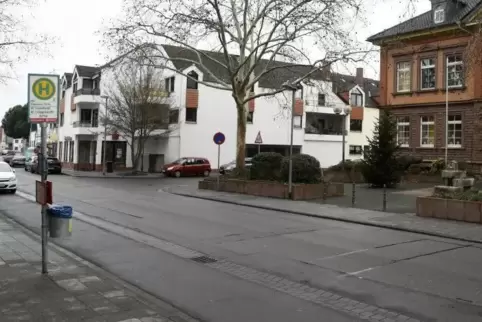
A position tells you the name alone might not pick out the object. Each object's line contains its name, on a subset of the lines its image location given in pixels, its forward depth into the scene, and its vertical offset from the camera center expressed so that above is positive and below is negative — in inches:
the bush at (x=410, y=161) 1147.9 +13.4
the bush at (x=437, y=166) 1124.5 +2.3
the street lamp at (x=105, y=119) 1560.5 +125.4
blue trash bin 272.8 -34.8
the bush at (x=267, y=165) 877.8 -4.3
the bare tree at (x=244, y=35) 940.0 +255.2
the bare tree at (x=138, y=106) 1519.4 +166.5
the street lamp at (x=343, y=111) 1150.3 +127.0
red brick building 1176.8 +191.7
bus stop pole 267.6 -12.9
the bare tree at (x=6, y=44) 687.7 +157.1
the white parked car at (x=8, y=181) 839.7 -42.4
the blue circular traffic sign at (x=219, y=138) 922.7 +44.1
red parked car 1555.1 -21.1
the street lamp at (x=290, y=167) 788.0 -5.9
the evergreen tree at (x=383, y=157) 955.3 +16.3
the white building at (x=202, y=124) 1710.1 +147.3
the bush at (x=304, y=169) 806.5 -8.5
